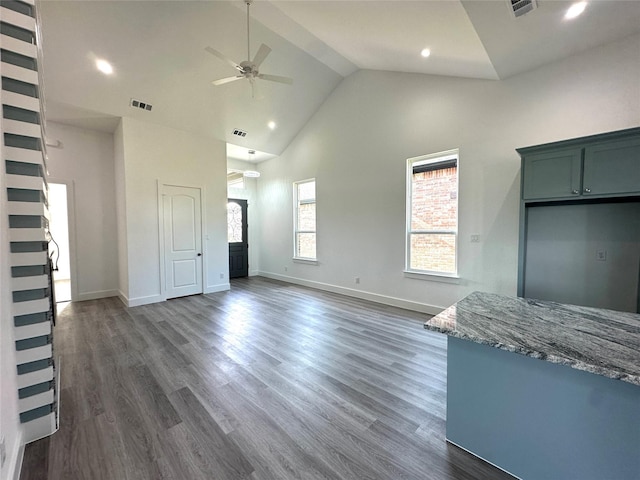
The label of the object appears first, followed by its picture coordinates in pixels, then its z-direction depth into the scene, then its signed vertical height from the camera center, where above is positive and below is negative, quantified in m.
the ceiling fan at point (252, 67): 3.05 +1.95
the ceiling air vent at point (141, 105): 4.37 +2.10
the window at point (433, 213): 4.02 +0.26
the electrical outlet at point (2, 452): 1.27 -1.10
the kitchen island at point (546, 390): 1.16 -0.81
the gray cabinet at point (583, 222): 2.50 +0.08
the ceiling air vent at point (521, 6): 2.12 +1.82
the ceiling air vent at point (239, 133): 5.61 +2.08
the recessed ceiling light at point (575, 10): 2.16 +1.84
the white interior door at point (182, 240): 5.10 -0.22
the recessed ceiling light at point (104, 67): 3.70 +2.31
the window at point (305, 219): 6.28 +0.24
